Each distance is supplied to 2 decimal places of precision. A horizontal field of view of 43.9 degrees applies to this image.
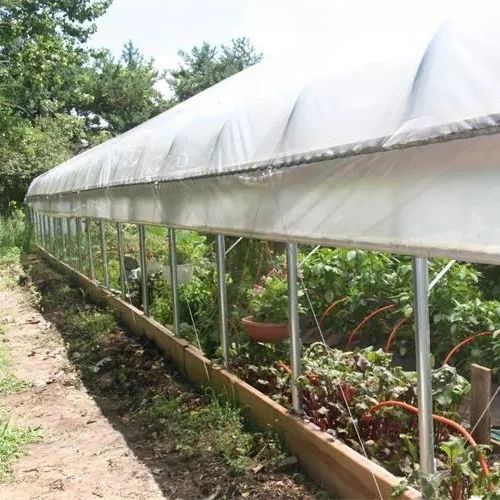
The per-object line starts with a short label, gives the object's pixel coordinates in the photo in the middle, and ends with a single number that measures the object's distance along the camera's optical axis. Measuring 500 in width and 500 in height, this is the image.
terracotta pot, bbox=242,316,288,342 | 4.39
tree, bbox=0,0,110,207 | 13.63
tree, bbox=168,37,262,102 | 38.12
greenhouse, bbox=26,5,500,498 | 1.92
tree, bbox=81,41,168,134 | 32.03
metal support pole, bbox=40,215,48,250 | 16.83
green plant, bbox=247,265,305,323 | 4.46
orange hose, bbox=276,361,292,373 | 3.91
